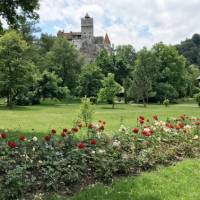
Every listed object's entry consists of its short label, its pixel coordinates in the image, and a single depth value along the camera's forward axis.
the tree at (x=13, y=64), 40.50
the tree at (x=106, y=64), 77.19
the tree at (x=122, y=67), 77.50
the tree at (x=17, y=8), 14.19
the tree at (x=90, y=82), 61.62
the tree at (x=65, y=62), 70.62
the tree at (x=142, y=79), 50.59
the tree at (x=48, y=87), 52.67
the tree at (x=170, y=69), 64.81
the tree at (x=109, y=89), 45.97
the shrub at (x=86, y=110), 16.05
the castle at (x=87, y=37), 137.12
